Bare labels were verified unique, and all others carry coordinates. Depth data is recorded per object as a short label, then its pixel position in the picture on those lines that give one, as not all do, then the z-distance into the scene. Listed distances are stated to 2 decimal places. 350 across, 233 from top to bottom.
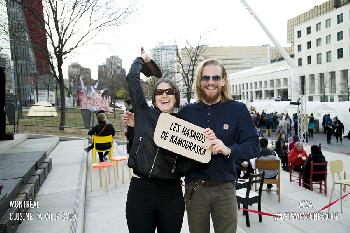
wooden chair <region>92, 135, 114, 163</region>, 9.84
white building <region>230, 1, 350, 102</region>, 51.06
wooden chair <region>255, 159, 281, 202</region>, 8.58
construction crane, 17.41
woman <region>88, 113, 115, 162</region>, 9.87
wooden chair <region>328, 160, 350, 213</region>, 8.36
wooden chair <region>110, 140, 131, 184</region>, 8.38
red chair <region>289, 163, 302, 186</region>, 10.55
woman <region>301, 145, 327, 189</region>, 9.36
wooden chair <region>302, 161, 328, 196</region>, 9.38
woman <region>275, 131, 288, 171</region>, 12.98
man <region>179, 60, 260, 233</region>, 2.73
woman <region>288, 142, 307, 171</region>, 10.85
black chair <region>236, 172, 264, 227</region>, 6.32
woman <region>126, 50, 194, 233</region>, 2.61
